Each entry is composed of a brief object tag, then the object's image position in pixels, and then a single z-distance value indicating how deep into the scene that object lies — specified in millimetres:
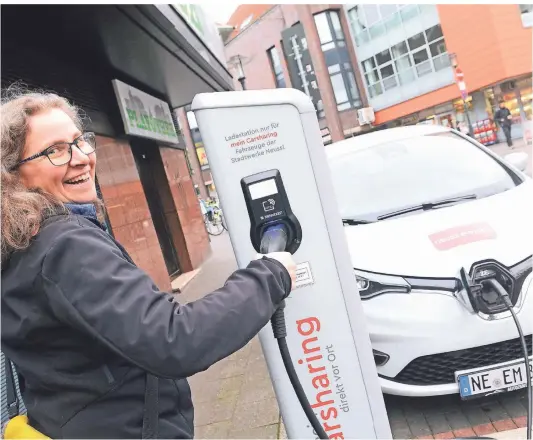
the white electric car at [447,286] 2428
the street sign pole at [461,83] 15991
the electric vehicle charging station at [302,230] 1622
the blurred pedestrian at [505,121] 18850
